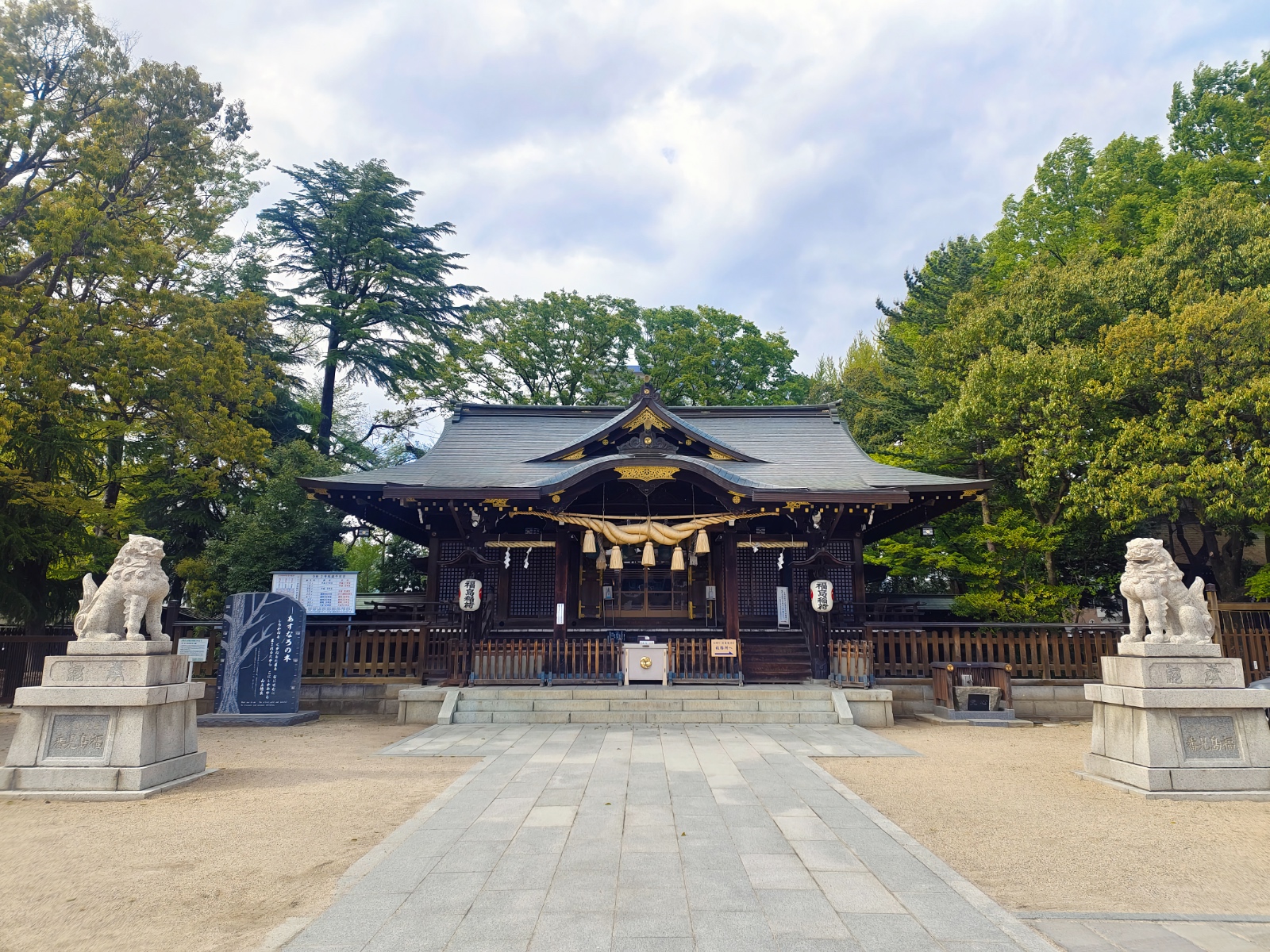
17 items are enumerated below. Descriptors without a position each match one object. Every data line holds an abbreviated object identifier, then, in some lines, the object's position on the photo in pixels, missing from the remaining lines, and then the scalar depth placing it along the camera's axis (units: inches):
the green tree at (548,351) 1110.4
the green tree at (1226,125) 847.1
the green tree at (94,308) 517.3
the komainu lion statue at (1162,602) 279.6
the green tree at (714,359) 1125.7
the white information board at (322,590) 521.3
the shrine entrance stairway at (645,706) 443.2
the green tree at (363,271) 1011.9
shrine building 529.3
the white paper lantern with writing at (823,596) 512.7
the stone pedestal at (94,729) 261.6
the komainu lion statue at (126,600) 278.8
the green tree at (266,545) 631.8
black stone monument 456.8
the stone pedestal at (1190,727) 261.7
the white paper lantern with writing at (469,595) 509.4
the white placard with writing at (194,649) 497.4
